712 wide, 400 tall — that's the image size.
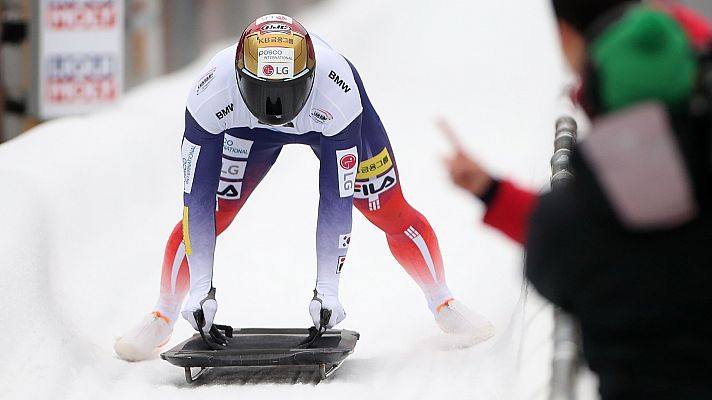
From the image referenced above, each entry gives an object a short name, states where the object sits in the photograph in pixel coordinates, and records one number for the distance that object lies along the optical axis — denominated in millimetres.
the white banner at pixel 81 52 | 22830
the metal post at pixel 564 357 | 17968
